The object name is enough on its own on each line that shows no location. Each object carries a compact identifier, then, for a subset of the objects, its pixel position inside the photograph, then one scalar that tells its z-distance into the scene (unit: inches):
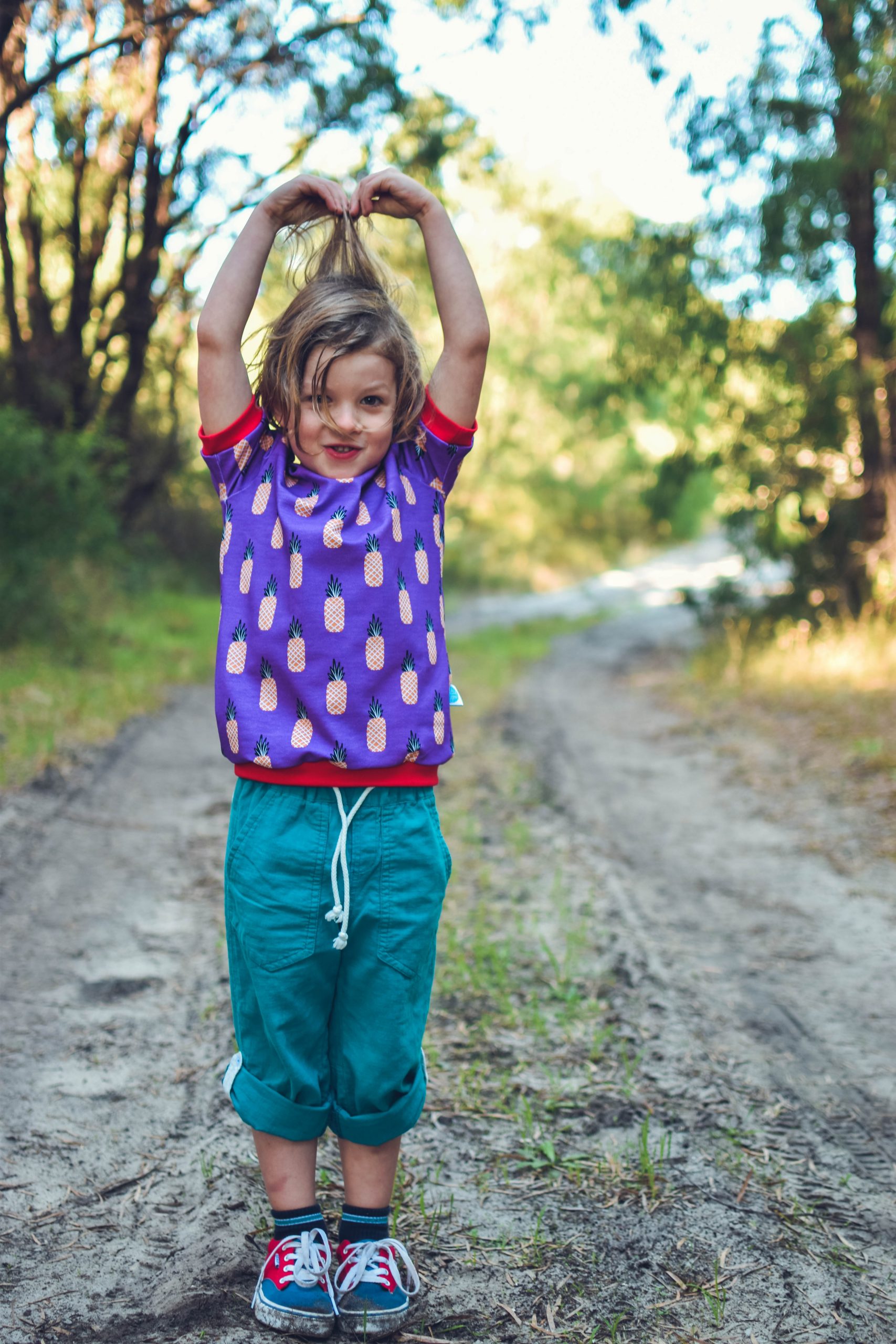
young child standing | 74.4
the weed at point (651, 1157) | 93.7
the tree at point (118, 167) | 338.6
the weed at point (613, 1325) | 75.4
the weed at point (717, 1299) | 77.4
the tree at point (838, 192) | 290.7
